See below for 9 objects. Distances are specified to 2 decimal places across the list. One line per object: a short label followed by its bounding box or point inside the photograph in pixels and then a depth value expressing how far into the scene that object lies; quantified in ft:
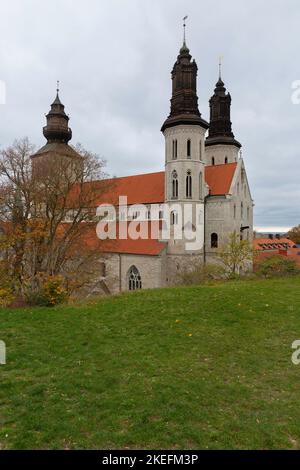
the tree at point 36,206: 58.49
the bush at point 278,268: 62.03
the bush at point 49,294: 40.42
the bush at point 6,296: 41.66
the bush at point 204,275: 75.51
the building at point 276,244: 214.24
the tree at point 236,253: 75.00
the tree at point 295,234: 297.33
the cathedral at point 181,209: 97.55
